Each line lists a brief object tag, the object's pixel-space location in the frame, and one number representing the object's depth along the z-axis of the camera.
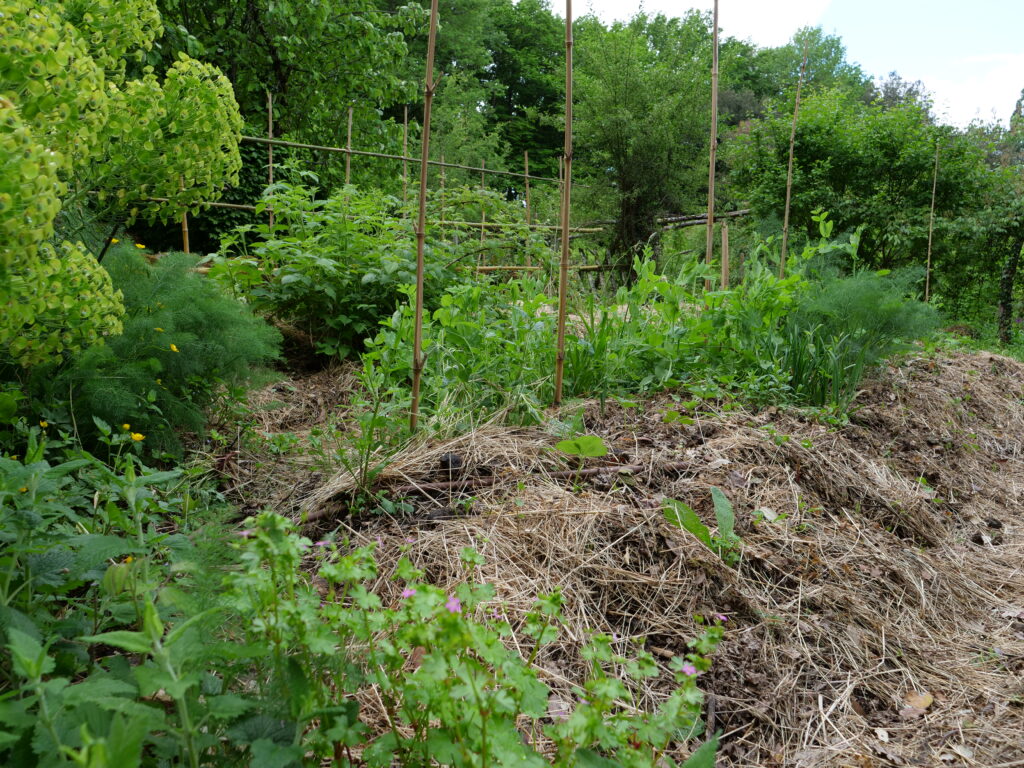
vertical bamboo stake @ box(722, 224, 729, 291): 4.00
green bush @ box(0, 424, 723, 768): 0.84
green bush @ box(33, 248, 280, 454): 2.20
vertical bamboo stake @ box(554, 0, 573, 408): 2.30
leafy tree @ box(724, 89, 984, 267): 8.76
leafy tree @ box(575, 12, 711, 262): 14.16
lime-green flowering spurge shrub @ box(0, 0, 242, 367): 1.25
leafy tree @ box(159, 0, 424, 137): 9.05
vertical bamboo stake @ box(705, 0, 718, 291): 3.20
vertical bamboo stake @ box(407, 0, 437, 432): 1.98
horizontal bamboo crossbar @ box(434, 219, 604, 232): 4.47
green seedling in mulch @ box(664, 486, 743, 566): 1.80
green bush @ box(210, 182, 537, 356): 3.62
